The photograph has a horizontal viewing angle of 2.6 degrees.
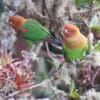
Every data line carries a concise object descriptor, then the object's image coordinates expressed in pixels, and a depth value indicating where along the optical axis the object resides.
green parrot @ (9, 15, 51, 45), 6.37
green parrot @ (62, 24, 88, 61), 6.32
